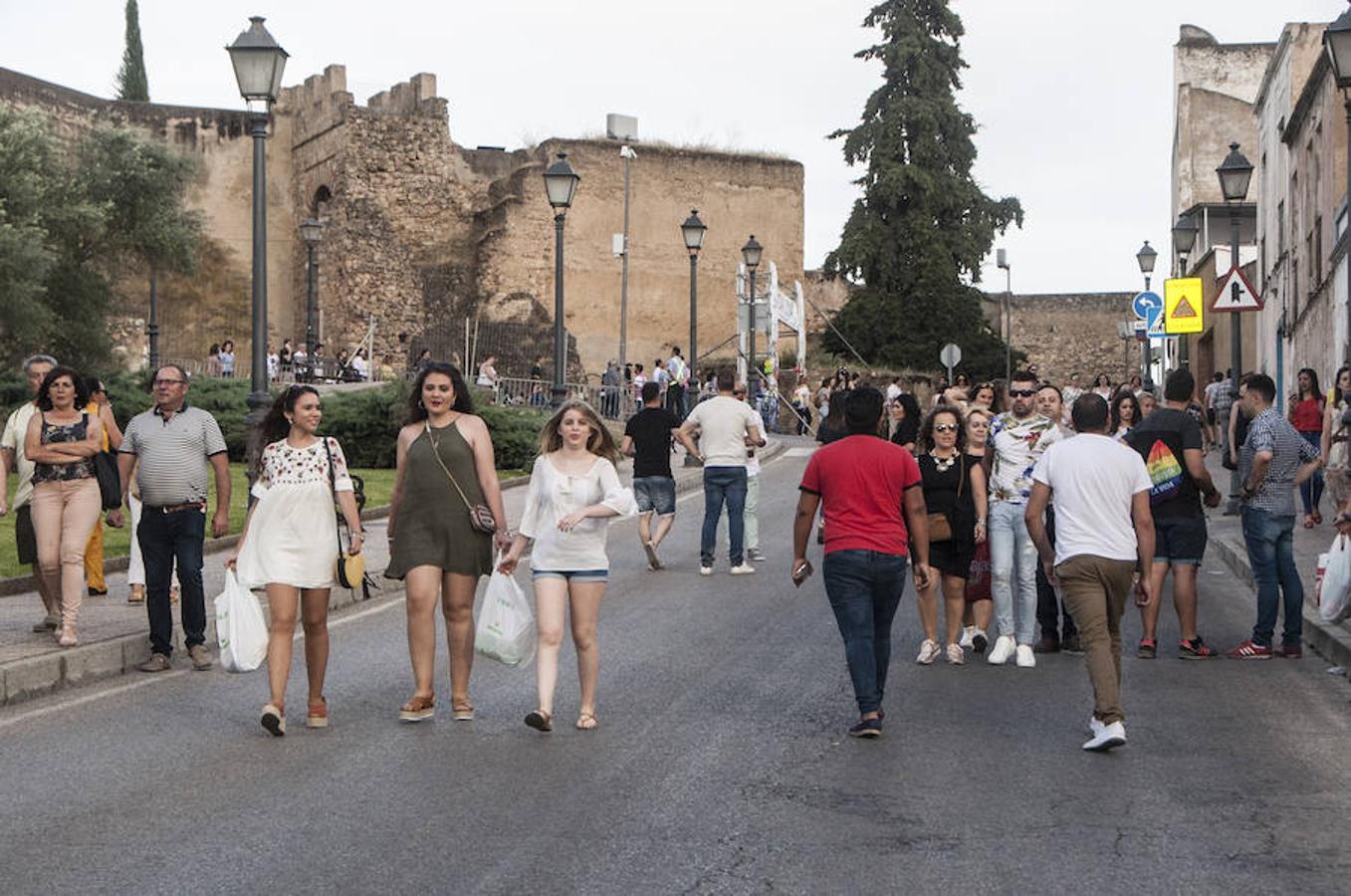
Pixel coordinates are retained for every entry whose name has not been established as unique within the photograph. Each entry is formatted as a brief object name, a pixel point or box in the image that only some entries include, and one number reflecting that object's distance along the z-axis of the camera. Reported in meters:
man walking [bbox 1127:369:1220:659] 11.18
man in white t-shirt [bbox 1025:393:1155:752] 8.61
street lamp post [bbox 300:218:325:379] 37.73
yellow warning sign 25.11
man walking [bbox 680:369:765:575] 16.02
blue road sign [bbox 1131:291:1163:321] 29.81
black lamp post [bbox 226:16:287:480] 15.66
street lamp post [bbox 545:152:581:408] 24.22
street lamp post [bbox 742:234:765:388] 35.22
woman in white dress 8.73
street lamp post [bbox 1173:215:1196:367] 32.31
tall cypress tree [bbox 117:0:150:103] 72.00
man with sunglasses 11.10
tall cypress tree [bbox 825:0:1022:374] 52.88
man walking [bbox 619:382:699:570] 15.86
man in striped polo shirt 10.62
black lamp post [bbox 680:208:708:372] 32.34
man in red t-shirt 8.57
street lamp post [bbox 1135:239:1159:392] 37.34
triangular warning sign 20.39
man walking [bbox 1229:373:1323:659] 11.30
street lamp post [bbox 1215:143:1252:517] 22.05
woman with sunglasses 11.24
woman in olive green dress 8.76
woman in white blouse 8.65
